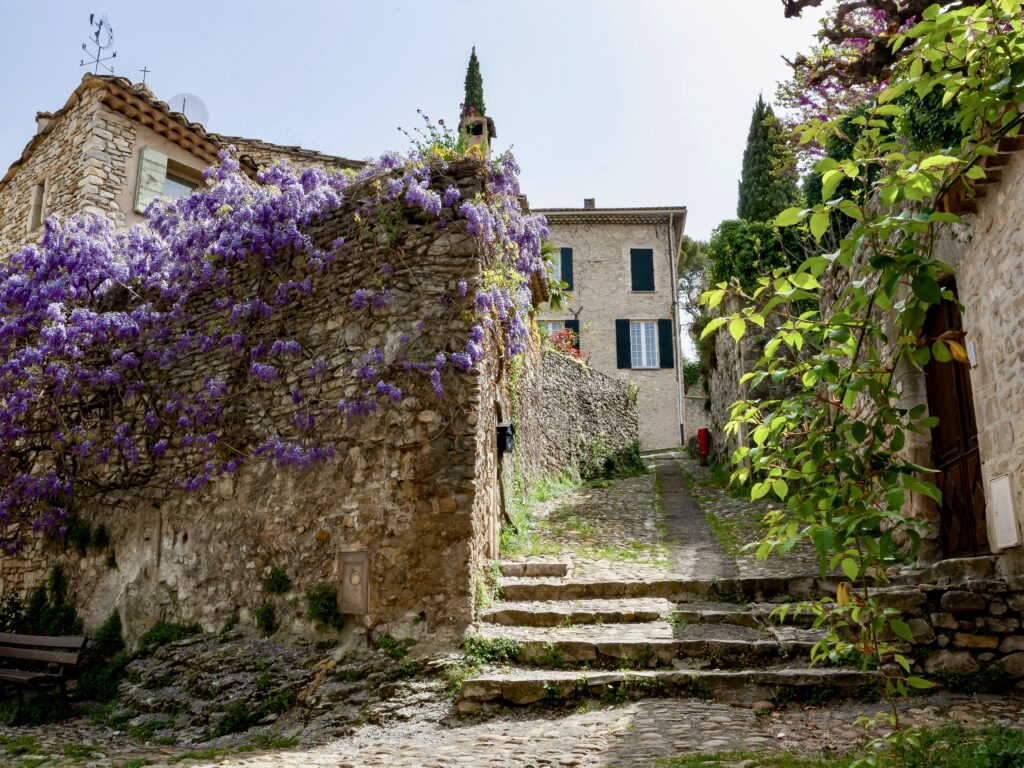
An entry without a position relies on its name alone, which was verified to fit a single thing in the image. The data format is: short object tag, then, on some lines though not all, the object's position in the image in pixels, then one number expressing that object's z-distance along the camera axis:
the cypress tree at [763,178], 20.72
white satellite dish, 15.48
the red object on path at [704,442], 17.91
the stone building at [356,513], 7.01
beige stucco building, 24.38
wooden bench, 7.69
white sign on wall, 5.96
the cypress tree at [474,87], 25.17
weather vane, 13.74
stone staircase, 5.81
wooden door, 6.92
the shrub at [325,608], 7.12
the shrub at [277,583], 7.54
